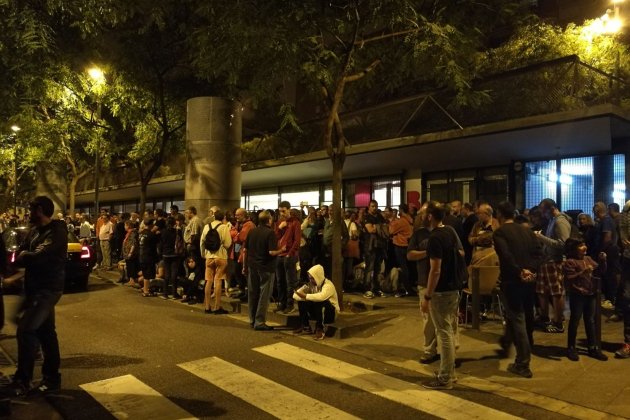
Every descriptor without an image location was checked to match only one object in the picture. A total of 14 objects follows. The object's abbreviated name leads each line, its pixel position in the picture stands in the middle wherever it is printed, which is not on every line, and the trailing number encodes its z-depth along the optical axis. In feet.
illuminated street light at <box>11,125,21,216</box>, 60.44
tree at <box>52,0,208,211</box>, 55.52
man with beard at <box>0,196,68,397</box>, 17.48
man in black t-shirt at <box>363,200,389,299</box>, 36.40
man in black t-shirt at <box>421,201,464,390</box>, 18.84
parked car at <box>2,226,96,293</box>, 40.81
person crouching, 26.73
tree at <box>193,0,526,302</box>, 30.17
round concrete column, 47.80
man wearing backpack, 32.60
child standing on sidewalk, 21.38
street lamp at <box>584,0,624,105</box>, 46.34
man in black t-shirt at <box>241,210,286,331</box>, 28.53
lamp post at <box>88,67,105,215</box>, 57.24
